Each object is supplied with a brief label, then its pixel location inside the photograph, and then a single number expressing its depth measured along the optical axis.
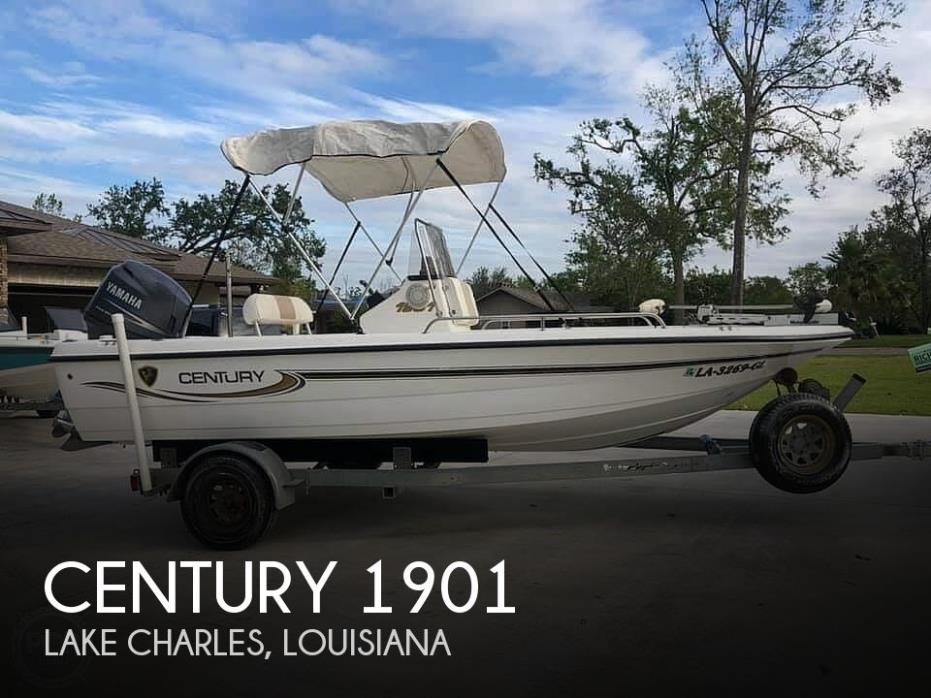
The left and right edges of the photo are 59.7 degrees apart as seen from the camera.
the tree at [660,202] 29.17
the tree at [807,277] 44.70
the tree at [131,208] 43.94
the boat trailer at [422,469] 4.88
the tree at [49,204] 54.11
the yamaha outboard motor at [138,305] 5.26
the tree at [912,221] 41.84
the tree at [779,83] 25.08
